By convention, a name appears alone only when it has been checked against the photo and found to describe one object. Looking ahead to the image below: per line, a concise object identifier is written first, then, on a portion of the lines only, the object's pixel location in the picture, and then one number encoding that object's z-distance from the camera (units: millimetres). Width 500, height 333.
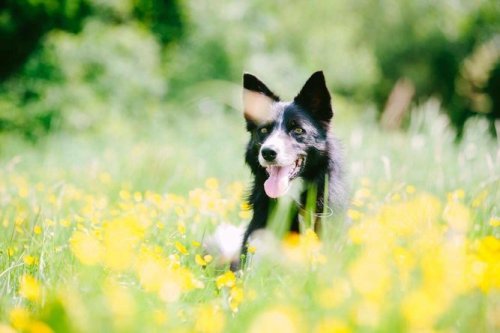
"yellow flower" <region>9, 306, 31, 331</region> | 1718
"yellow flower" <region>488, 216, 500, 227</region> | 2446
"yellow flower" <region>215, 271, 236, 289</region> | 2347
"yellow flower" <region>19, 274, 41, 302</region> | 1844
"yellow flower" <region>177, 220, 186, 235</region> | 2492
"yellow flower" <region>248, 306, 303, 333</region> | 1609
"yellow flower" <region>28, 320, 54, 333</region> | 1727
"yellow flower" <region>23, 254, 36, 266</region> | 2399
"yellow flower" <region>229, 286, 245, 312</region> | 2322
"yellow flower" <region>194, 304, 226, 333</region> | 1981
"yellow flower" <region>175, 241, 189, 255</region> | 2437
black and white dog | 2687
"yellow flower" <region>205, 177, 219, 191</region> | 2914
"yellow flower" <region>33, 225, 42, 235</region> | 2489
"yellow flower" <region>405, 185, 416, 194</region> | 2771
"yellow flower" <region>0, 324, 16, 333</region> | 1801
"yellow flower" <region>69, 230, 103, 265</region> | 1869
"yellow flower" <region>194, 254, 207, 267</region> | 2413
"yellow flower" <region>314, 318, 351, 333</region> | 1597
